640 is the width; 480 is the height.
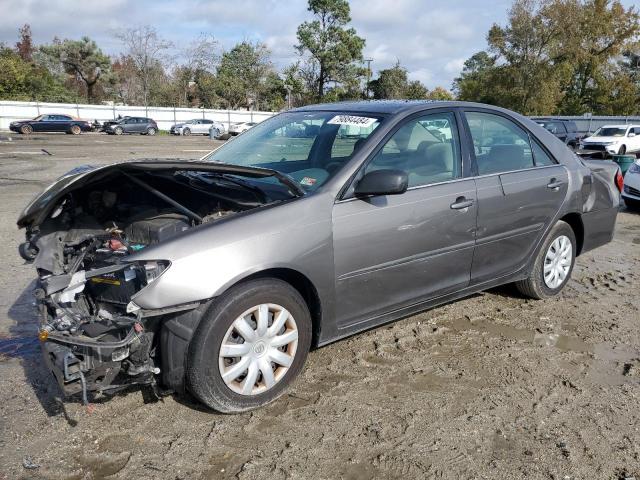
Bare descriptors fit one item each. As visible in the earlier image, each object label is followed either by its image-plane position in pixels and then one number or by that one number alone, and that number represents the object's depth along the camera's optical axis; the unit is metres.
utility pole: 52.48
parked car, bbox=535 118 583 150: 29.05
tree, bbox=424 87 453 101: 76.81
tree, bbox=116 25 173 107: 58.34
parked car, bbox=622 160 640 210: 10.09
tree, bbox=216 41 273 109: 58.22
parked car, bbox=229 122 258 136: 38.28
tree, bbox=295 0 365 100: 49.05
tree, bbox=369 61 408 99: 54.54
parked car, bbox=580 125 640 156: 25.30
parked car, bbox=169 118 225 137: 43.84
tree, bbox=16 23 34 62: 59.84
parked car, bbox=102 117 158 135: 39.72
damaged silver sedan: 2.83
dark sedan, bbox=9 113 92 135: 35.44
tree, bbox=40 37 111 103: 58.22
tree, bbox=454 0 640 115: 44.25
